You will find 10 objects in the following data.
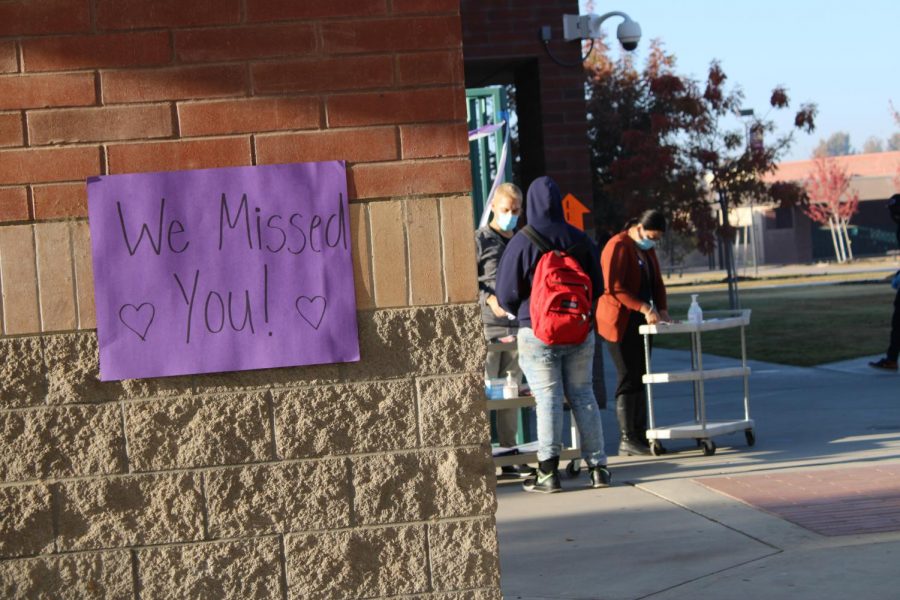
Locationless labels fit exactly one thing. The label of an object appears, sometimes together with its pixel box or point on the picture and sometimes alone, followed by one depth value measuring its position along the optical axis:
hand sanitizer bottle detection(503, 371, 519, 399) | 8.46
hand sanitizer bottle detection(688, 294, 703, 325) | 9.27
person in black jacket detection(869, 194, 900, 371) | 13.66
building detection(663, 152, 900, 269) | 70.38
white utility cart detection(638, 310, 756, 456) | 9.25
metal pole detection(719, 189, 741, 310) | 22.91
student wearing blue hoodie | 7.81
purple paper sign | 3.77
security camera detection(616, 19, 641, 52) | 13.83
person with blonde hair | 8.64
